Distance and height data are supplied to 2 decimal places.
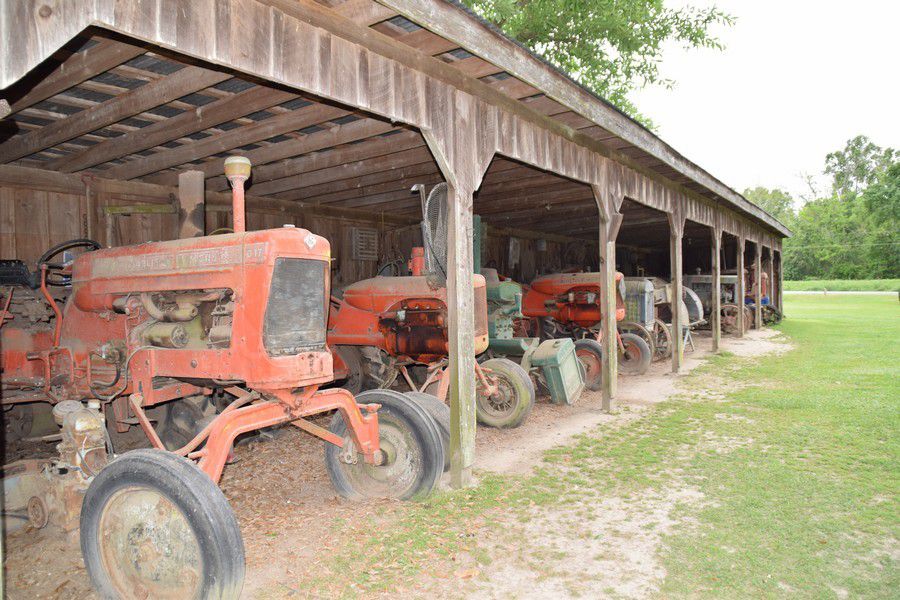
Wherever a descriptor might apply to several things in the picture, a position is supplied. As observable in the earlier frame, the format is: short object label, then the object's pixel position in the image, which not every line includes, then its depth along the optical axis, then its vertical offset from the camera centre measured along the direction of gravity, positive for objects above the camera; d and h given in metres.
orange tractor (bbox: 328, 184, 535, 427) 5.04 -0.42
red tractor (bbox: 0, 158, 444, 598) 2.39 -0.53
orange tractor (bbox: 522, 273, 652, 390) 8.12 -0.32
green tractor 6.27 -0.66
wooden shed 2.72 +1.22
